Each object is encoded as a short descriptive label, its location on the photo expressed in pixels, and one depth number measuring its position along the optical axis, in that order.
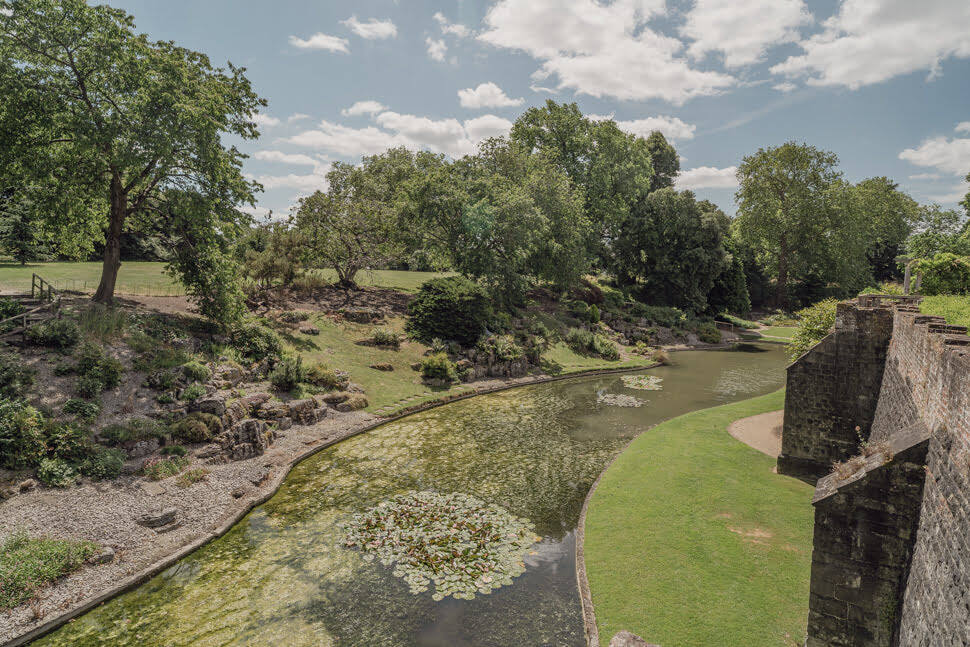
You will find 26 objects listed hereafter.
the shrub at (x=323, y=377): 23.06
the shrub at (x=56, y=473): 13.05
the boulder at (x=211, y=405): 17.55
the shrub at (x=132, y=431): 15.02
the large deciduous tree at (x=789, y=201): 59.25
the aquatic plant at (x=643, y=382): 29.91
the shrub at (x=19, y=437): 13.16
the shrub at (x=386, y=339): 30.44
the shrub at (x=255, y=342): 23.19
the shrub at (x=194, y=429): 16.36
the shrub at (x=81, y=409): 15.11
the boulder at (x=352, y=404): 22.38
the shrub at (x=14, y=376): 14.77
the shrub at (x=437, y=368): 27.45
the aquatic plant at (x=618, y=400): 26.06
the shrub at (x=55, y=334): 17.25
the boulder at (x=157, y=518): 12.23
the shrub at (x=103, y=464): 13.73
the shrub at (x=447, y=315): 32.31
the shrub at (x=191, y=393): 17.81
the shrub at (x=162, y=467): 14.38
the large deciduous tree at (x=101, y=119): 17.83
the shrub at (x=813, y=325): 19.16
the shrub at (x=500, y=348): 31.38
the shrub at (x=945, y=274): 20.27
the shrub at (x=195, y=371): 19.17
